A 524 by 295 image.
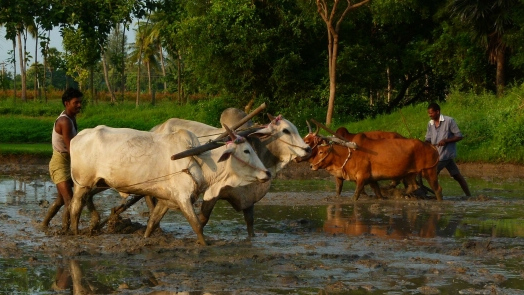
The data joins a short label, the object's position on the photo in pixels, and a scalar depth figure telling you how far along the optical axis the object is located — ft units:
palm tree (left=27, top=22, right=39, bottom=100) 153.71
